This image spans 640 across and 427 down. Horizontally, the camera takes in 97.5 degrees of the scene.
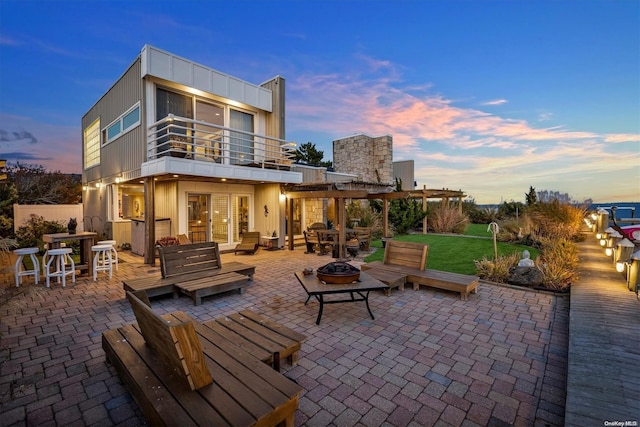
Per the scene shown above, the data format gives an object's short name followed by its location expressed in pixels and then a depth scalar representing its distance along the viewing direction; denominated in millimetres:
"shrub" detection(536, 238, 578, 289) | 5707
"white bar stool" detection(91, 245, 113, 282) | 6698
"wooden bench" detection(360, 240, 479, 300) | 5324
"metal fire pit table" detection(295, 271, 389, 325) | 4141
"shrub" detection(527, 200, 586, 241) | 10234
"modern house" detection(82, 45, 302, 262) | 9031
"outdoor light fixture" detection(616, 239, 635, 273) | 5613
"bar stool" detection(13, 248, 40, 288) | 5898
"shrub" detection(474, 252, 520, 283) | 6422
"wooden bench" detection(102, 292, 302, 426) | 1761
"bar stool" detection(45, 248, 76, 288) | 6108
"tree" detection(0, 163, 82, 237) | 16638
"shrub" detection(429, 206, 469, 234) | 15102
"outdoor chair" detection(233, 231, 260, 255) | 10312
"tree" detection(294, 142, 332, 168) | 23602
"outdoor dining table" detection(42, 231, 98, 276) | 6445
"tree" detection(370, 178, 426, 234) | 14766
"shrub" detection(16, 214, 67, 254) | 10648
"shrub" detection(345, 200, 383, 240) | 14023
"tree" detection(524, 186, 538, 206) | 16902
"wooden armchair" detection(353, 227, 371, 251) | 10633
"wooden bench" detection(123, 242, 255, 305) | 5090
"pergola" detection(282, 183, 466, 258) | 9383
